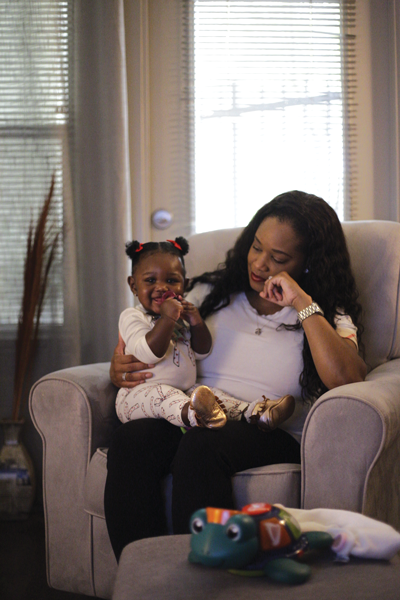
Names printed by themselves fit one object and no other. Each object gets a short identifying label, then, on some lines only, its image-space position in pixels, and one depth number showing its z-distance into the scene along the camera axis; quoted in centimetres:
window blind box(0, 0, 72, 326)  236
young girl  128
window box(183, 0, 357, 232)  250
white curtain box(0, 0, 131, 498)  231
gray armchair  108
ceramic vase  218
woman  113
